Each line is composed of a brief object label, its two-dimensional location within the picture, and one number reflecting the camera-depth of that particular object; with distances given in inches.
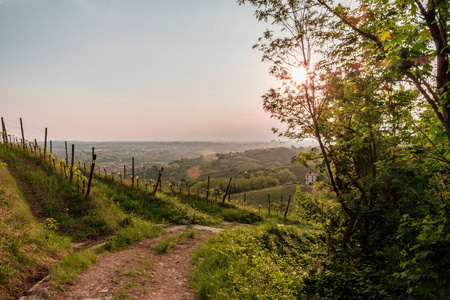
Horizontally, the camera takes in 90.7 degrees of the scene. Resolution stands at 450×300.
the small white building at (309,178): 4065.9
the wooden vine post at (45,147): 690.9
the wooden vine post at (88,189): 472.0
